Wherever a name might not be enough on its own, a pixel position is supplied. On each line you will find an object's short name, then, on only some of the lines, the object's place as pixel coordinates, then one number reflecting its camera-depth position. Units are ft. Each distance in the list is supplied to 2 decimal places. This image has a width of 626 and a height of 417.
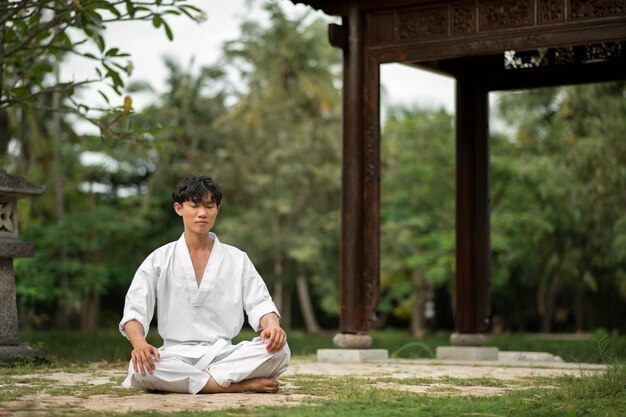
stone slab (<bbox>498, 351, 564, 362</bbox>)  31.35
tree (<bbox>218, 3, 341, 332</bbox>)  85.71
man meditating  17.72
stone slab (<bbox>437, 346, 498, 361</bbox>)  31.37
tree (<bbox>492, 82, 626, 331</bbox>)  67.97
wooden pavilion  27.73
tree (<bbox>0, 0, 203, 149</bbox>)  26.66
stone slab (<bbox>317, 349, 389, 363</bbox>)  29.01
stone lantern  25.25
